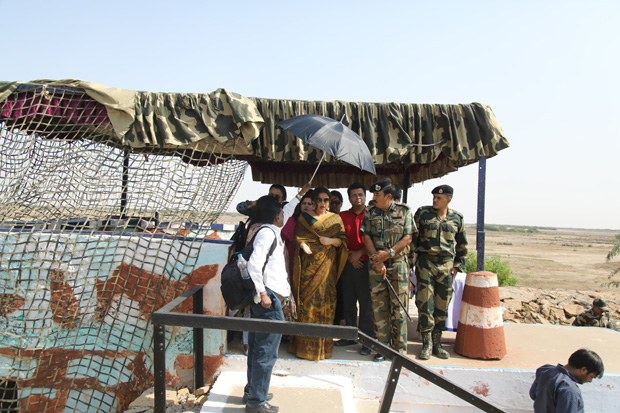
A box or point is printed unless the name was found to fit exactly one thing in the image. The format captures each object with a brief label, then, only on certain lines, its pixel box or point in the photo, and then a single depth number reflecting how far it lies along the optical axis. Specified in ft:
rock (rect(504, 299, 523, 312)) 30.42
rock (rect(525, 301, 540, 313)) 30.66
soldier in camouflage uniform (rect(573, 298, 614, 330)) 23.21
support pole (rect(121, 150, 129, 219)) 12.92
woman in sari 12.83
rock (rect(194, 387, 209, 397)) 11.44
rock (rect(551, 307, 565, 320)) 29.43
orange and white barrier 12.94
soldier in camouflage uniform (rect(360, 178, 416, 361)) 12.73
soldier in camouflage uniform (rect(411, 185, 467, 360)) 13.28
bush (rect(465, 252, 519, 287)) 46.49
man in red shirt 13.69
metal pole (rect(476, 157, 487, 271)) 15.07
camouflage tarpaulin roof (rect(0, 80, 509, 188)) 12.82
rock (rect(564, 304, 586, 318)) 29.76
